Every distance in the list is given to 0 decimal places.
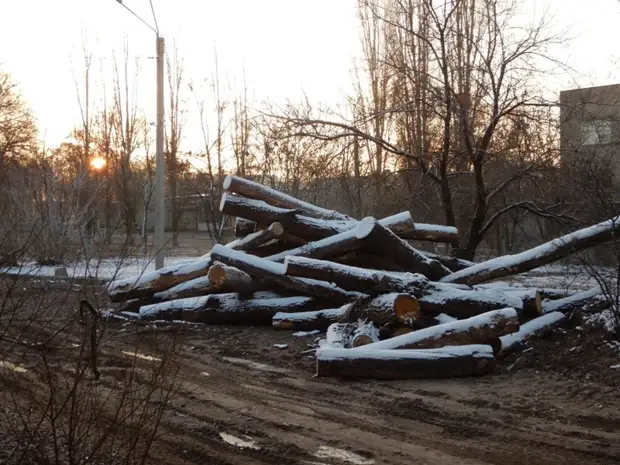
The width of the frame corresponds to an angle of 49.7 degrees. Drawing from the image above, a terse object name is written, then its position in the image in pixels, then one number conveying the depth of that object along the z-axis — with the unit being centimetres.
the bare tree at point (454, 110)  1405
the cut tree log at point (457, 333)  766
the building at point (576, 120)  1409
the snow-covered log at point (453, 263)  1181
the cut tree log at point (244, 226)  1294
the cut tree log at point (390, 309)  868
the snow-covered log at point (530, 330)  821
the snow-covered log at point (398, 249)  1065
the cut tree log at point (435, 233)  1295
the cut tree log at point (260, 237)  1166
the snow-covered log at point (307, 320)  999
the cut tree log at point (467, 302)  900
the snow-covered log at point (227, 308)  1065
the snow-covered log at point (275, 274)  1022
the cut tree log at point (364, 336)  824
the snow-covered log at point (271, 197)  1193
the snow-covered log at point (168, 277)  1191
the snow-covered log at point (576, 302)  923
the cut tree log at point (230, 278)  1077
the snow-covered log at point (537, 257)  957
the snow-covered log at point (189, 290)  1143
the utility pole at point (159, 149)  1642
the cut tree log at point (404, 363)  721
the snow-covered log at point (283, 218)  1156
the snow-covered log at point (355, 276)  922
